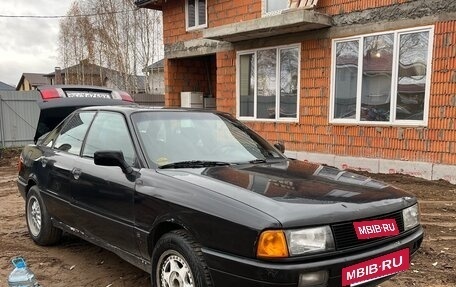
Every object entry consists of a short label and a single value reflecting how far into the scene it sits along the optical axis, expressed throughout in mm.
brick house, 7594
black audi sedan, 2340
